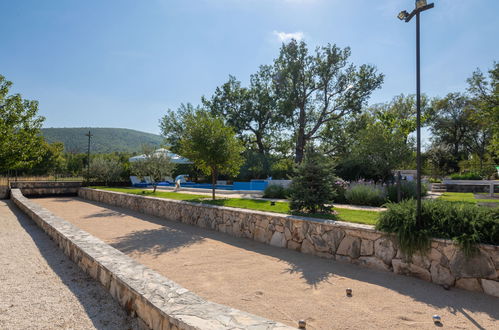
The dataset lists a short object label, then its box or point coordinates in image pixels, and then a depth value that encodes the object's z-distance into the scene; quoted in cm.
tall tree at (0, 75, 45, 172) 1522
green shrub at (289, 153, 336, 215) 771
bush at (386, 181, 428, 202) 1012
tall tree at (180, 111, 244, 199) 1131
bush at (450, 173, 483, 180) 2052
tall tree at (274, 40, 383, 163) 2300
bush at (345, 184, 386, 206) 985
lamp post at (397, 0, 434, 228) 496
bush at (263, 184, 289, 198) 1307
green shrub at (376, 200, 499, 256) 429
